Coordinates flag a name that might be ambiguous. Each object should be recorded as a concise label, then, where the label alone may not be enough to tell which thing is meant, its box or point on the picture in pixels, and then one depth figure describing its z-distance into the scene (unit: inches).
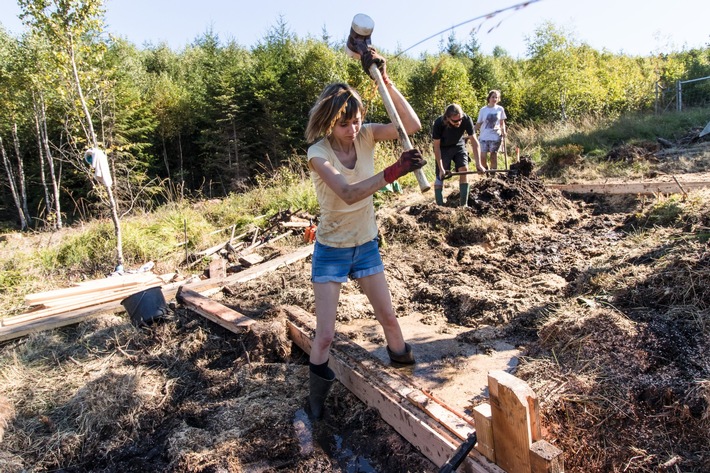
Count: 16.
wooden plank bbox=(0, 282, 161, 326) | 187.0
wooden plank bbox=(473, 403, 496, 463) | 74.4
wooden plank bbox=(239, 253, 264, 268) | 248.4
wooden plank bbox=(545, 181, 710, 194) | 247.1
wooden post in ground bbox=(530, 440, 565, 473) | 65.0
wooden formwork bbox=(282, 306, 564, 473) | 67.6
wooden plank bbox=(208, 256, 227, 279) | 231.7
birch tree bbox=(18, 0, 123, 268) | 274.7
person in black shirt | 267.0
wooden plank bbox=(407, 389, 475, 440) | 84.7
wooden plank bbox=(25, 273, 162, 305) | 199.5
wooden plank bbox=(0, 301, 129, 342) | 175.0
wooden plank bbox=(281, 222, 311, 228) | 304.7
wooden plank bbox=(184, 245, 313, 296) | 205.6
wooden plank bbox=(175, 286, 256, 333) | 147.1
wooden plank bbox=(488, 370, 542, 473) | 67.3
